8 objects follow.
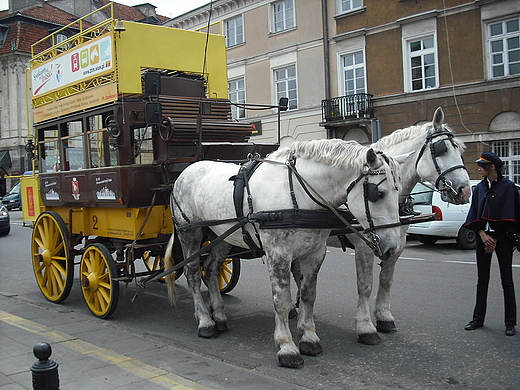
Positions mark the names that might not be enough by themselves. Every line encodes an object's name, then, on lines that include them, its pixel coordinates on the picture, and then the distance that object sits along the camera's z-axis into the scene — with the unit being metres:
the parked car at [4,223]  16.61
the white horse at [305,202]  4.24
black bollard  2.63
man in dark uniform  5.18
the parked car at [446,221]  11.33
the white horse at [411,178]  5.09
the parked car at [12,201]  30.48
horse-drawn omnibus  6.21
